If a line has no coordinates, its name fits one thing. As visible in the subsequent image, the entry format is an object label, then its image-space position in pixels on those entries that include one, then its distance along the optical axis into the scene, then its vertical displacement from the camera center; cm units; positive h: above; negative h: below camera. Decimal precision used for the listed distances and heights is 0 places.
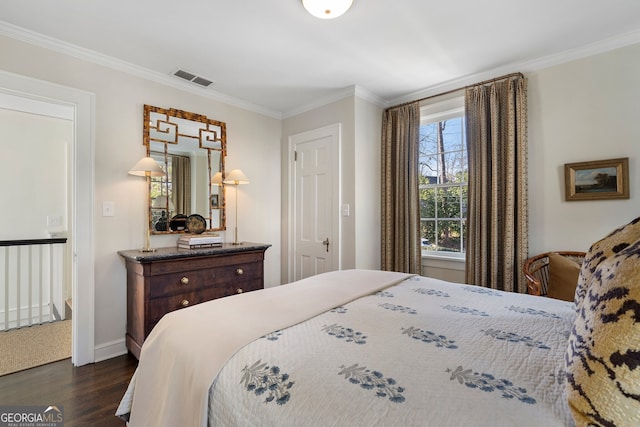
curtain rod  269 +128
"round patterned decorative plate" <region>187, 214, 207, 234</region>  302 -6
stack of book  277 -22
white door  338 +19
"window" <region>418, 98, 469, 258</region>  316 +41
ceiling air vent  284 +138
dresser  233 -53
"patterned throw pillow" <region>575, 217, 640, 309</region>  96 -12
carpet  241 -117
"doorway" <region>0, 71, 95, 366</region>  240 -1
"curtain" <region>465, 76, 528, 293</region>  262 +29
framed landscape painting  226 +28
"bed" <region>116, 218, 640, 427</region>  60 -42
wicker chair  238 -44
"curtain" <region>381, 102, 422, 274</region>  327 +29
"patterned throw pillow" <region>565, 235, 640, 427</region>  52 -28
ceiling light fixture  186 +134
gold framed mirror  285 +54
